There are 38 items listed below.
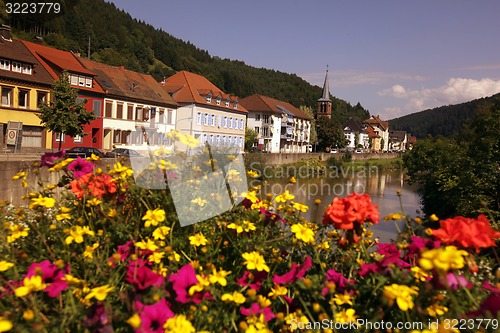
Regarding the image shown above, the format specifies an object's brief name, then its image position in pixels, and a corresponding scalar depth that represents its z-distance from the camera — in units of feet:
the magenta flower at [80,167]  10.15
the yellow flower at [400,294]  5.52
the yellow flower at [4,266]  6.57
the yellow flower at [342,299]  6.46
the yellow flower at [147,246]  7.05
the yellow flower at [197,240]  7.83
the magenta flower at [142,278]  6.25
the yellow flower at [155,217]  7.80
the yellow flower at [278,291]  7.14
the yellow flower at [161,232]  7.69
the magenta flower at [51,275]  6.22
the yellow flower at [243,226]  8.14
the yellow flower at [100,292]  5.57
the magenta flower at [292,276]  7.15
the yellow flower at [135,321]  5.04
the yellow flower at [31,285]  5.80
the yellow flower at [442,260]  4.95
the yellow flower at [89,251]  7.52
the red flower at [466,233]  6.35
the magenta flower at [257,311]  6.55
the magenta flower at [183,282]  6.38
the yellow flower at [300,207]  9.49
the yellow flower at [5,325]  4.92
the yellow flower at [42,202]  8.22
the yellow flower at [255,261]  7.07
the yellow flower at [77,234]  7.54
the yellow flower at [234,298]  6.39
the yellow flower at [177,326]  5.52
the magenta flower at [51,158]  10.44
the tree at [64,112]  78.64
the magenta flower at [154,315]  5.61
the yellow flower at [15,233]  7.55
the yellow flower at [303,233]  7.68
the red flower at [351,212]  7.55
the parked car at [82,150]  84.80
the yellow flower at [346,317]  6.34
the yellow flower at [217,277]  6.63
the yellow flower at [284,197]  9.61
